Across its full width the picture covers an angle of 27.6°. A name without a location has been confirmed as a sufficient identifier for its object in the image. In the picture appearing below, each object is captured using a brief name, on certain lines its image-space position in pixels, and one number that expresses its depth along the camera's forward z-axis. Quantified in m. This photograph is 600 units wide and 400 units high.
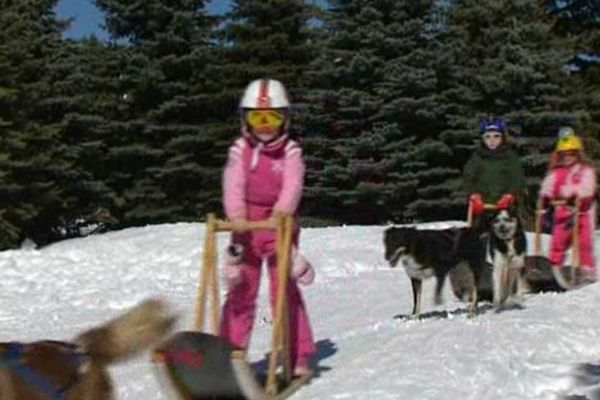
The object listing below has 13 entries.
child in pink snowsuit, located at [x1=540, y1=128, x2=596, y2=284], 13.96
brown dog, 4.86
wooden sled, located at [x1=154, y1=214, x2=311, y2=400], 6.71
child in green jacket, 11.93
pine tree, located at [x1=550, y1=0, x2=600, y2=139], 38.41
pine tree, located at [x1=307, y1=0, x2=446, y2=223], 32.12
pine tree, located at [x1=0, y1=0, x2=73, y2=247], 30.55
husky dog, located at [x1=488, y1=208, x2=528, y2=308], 11.45
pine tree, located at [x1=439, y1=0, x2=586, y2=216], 33.50
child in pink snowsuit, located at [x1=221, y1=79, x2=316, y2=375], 8.34
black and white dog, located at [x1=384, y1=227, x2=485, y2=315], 11.09
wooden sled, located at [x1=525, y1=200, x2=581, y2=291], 13.16
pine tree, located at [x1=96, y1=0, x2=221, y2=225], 34.88
